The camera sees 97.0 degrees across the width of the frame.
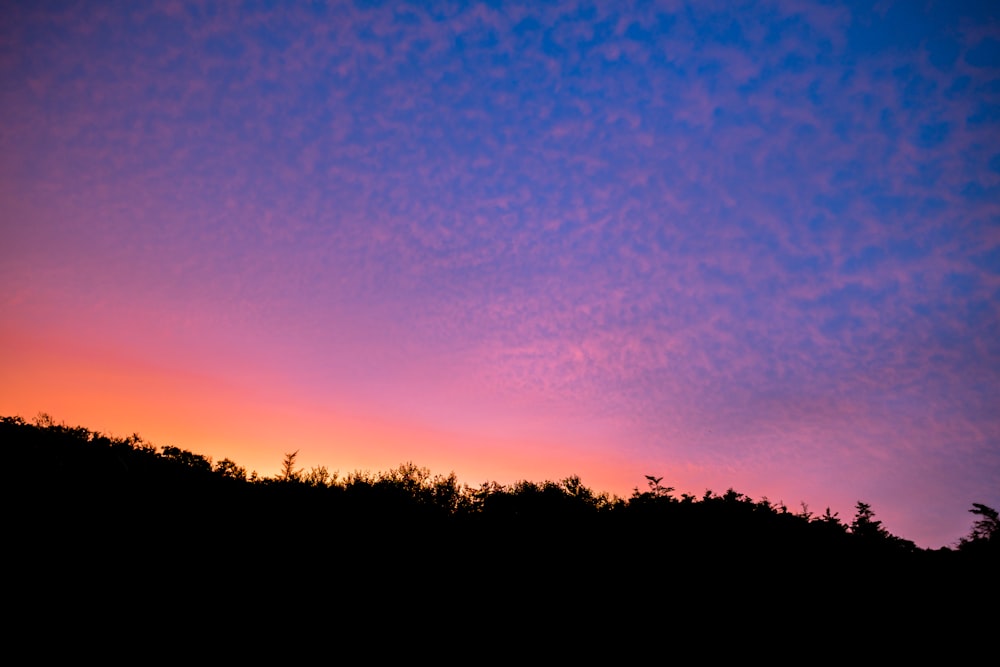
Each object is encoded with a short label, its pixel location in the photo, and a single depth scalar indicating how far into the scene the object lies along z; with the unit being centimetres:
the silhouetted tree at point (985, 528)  1366
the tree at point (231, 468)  3674
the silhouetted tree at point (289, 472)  2812
